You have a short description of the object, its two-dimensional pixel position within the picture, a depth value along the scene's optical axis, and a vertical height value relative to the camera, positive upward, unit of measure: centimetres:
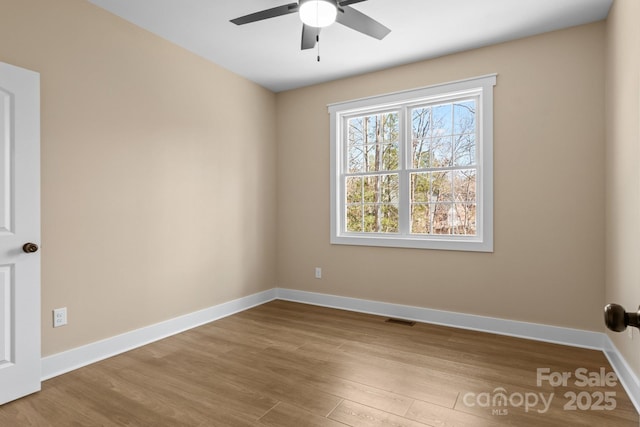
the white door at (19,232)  214 -10
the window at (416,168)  351 +49
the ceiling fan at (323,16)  225 +131
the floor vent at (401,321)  363 -113
